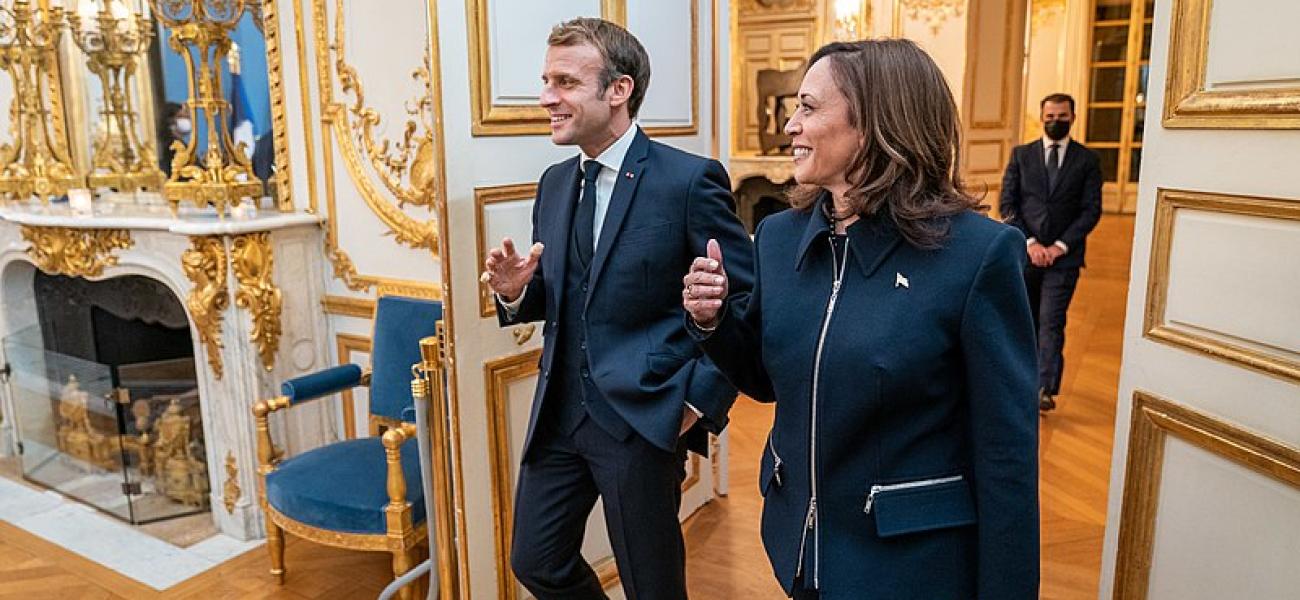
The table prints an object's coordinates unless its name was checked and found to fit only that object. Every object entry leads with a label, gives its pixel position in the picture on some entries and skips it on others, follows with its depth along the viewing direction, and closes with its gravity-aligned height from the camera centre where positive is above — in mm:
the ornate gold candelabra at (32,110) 4203 +104
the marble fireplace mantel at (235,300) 3391 -632
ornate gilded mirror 3494 +134
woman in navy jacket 1279 -322
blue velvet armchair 2771 -1094
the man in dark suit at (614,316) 1947 -413
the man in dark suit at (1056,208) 4508 -423
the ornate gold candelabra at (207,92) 3428 +147
